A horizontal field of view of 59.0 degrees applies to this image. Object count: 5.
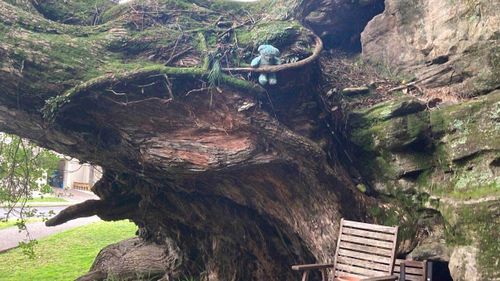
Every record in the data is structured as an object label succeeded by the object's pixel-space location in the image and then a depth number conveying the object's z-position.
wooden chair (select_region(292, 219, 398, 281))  5.10
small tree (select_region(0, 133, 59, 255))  7.63
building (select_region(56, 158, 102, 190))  40.56
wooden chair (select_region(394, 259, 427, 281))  5.16
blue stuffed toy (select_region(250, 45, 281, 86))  5.77
